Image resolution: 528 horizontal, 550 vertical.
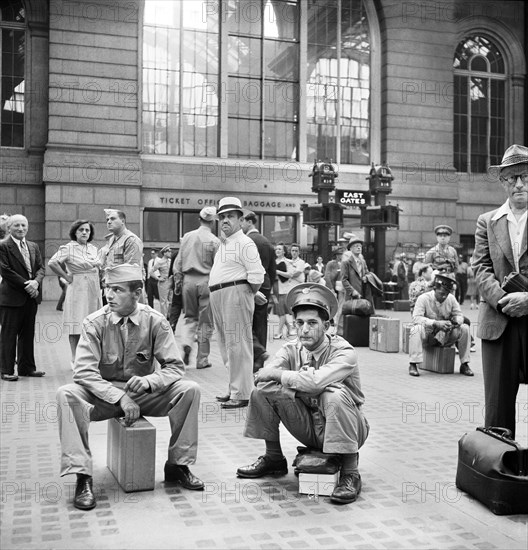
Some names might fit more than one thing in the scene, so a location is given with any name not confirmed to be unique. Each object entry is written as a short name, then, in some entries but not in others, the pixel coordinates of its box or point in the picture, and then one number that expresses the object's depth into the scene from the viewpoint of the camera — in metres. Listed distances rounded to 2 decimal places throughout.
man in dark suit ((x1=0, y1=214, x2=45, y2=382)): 9.03
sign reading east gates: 24.53
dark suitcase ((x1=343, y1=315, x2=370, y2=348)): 13.47
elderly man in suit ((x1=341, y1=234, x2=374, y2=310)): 13.69
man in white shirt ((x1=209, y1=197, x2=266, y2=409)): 7.50
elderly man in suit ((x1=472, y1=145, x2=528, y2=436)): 4.67
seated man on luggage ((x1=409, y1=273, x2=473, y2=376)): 10.07
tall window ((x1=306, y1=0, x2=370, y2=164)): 28.58
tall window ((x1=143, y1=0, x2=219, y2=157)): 26.67
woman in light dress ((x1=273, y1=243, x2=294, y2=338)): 14.11
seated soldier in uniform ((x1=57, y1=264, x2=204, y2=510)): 4.55
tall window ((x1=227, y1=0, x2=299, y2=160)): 27.70
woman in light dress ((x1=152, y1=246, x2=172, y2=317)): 17.56
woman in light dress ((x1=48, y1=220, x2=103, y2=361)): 9.41
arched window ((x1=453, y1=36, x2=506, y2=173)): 30.80
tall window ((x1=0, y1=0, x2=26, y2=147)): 25.30
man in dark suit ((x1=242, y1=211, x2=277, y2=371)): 9.75
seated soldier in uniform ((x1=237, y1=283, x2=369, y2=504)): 4.62
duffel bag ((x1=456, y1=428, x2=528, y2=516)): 4.31
